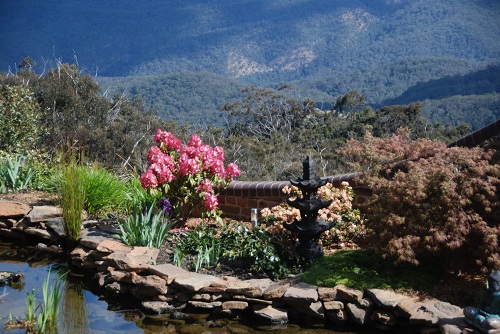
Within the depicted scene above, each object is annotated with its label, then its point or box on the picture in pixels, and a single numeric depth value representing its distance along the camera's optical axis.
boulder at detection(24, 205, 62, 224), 7.39
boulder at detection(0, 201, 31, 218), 7.71
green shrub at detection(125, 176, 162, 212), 7.18
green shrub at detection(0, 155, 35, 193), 9.05
